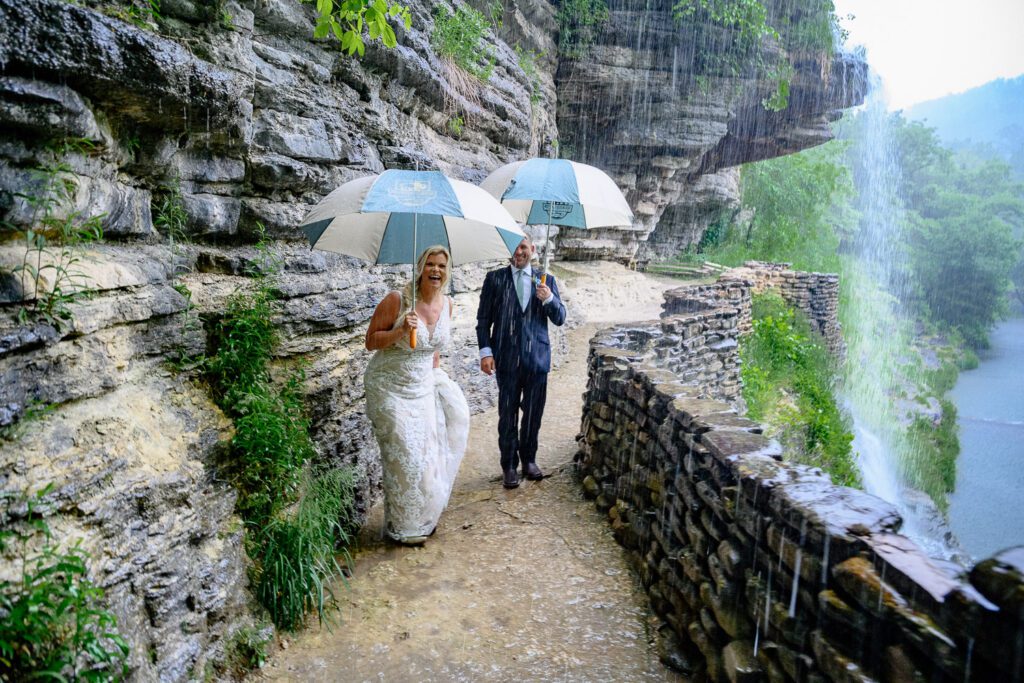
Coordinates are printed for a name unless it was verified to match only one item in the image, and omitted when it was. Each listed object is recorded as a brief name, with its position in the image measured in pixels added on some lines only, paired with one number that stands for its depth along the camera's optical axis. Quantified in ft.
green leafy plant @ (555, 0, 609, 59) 44.45
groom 16.56
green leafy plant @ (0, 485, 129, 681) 7.07
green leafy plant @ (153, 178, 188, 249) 11.75
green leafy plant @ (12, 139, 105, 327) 8.63
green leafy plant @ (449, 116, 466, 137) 24.38
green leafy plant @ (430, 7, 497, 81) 23.71
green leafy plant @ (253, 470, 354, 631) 11.37
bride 13.41
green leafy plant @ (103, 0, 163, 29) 10.68
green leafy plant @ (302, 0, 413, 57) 12.66
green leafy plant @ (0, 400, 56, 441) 8.13
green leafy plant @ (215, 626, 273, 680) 10.30
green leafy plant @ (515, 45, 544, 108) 37.67
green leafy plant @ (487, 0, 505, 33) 31.19
